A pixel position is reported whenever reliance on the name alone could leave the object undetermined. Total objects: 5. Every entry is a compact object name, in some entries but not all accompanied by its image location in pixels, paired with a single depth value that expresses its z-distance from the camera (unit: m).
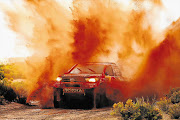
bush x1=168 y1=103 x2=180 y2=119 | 14.19
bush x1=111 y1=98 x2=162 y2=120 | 13.17
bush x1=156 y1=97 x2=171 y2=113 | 16.64
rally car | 18.42
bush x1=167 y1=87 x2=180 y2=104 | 19.67
